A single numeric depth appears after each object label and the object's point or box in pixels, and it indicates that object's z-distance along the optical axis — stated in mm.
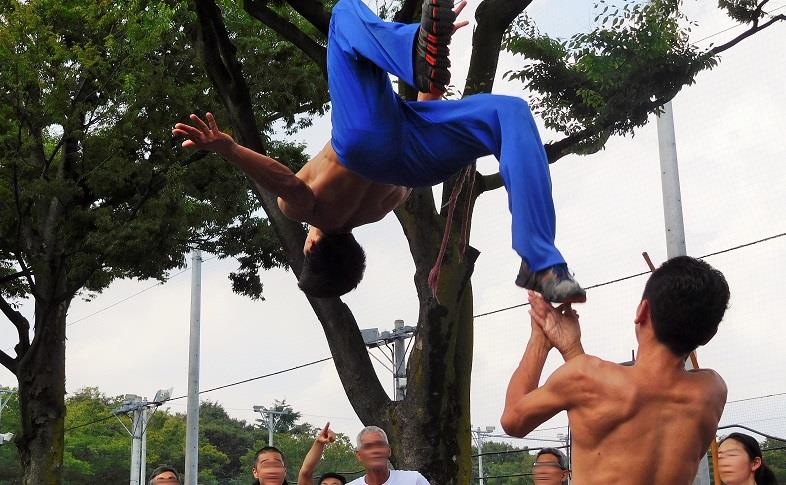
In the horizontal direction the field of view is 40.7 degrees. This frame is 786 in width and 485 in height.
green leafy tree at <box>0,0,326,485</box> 12070
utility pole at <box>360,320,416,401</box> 16375
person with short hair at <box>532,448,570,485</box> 5426
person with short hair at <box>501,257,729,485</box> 2850
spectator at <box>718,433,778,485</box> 4273
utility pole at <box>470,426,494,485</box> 36719
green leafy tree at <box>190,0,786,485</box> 7285
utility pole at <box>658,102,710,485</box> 12062
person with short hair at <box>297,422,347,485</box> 5988
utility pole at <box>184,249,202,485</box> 20984
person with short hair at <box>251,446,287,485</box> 5871
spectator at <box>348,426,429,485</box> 6008
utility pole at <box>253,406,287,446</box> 39625
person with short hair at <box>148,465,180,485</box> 6082
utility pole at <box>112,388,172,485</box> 33094
